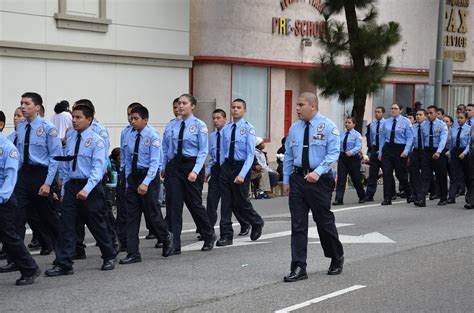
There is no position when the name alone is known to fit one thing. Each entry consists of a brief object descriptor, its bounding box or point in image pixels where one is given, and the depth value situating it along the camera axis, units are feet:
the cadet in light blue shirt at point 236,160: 43.52
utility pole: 82.33
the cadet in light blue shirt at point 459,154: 61.11
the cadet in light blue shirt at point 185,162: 40.16
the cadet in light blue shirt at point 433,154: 61.00
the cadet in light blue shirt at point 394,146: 62.08
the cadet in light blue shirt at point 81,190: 34.83
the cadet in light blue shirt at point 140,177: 37.88
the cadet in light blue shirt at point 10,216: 32.12
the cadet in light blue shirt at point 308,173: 33.63
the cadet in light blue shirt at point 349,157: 63.31
